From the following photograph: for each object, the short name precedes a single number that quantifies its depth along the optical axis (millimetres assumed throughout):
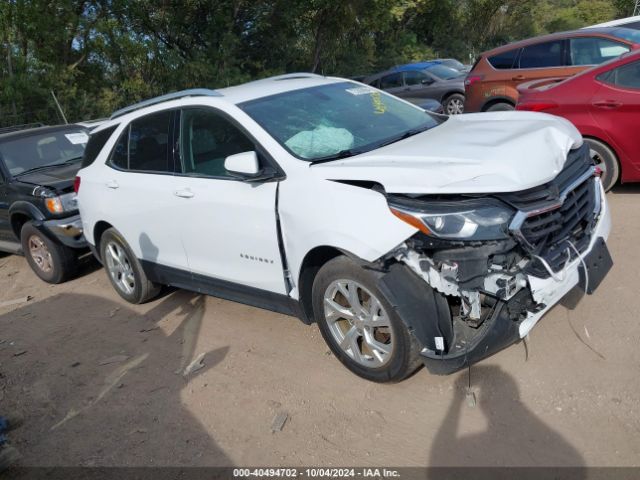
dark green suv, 6426
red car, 5898
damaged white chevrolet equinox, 3107
